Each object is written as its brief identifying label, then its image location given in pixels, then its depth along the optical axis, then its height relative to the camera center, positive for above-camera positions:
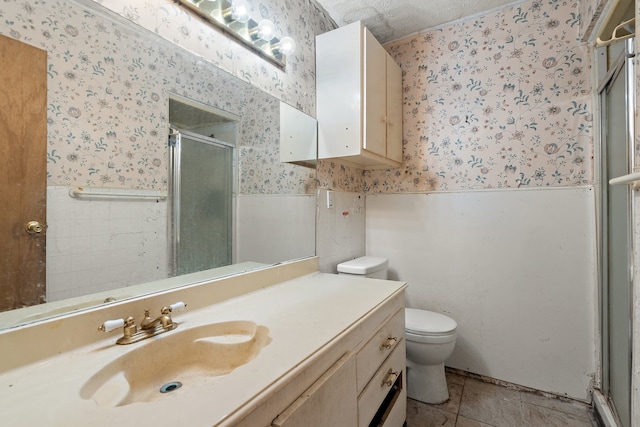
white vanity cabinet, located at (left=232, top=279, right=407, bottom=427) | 0.60 -0.46
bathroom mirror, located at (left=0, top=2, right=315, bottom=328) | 0.75 +0.18
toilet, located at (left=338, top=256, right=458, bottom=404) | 1.57 -0.76
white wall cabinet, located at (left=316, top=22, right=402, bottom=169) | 1.58 +0.70
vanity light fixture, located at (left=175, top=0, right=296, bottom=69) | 1.11 +0.82
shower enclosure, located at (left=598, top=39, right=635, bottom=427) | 1.20 -0.05
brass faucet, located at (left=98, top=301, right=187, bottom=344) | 0.74 -0.31
